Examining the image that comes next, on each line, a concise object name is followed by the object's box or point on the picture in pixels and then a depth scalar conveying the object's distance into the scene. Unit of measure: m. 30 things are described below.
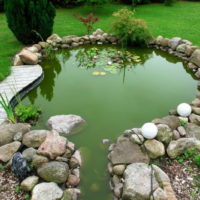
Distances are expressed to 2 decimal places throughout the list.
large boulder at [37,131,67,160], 2.87
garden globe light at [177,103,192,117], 3.59
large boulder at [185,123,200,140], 3.31
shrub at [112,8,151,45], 6.51
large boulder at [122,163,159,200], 2.48
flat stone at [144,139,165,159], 3.00
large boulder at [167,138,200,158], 3.01
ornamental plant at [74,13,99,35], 6.94
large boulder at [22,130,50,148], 3.08
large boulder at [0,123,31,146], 3.15
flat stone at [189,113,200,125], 3.52
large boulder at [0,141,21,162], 2.93
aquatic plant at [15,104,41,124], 3.80
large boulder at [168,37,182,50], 6.34
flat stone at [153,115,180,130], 3.40
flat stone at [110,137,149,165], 2.92
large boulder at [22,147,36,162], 2.87
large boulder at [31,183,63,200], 2.45
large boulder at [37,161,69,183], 2.66
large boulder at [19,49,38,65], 5.59
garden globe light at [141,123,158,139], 3.04
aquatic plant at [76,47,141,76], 5.68
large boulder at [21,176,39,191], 2.58
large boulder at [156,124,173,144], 3.13
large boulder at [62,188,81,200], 2.51
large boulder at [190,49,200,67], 5.51
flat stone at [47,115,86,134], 3.66
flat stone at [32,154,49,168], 2.78
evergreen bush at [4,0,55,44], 6.26
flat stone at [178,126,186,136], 3.32
